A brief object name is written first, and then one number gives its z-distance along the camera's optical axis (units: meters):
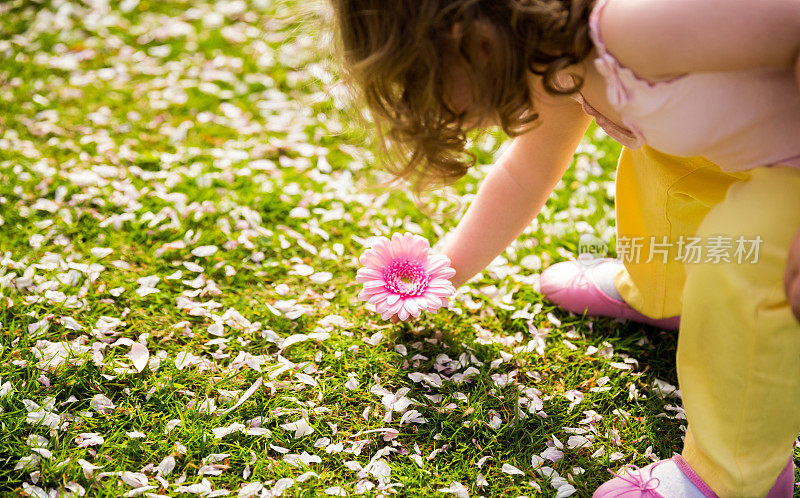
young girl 1.10
